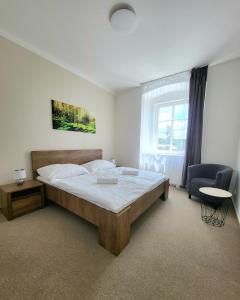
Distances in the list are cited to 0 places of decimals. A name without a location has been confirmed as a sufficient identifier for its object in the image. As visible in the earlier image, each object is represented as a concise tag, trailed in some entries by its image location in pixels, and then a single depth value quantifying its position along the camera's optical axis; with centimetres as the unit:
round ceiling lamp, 177
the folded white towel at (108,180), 218
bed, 148
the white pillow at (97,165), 314
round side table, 204
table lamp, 222
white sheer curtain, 356
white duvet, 162
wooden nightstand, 203
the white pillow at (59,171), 242
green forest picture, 297
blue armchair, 243
